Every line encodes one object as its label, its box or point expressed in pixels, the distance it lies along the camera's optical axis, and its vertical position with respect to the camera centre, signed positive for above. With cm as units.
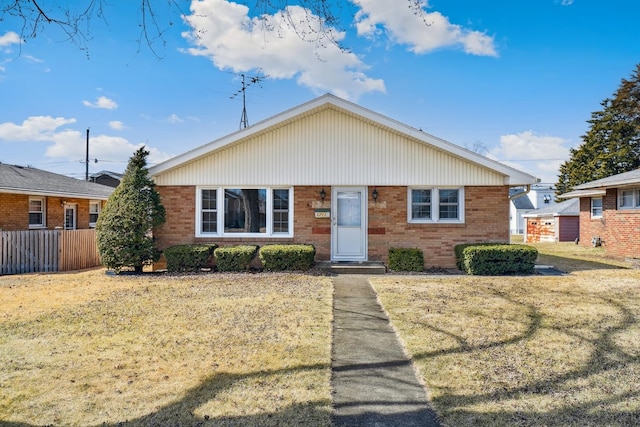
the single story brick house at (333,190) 1237 +92
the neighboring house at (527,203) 4128 +189
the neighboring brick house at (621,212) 1552 +37
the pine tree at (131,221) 1142 -13
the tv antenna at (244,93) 1434 +624
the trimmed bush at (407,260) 1190 -125
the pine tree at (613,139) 3164 +684
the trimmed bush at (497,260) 1122 -116
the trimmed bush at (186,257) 1190 -122
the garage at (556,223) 2605 -20
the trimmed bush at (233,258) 1172 -122
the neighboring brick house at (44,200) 1531 +71
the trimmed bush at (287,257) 1155 -116
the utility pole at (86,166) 3896 +505
